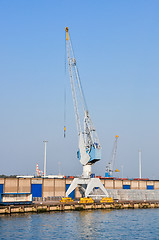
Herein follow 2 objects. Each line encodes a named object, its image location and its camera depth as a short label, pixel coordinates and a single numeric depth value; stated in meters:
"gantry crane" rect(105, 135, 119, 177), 188.51
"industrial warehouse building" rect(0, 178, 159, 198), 93.81
